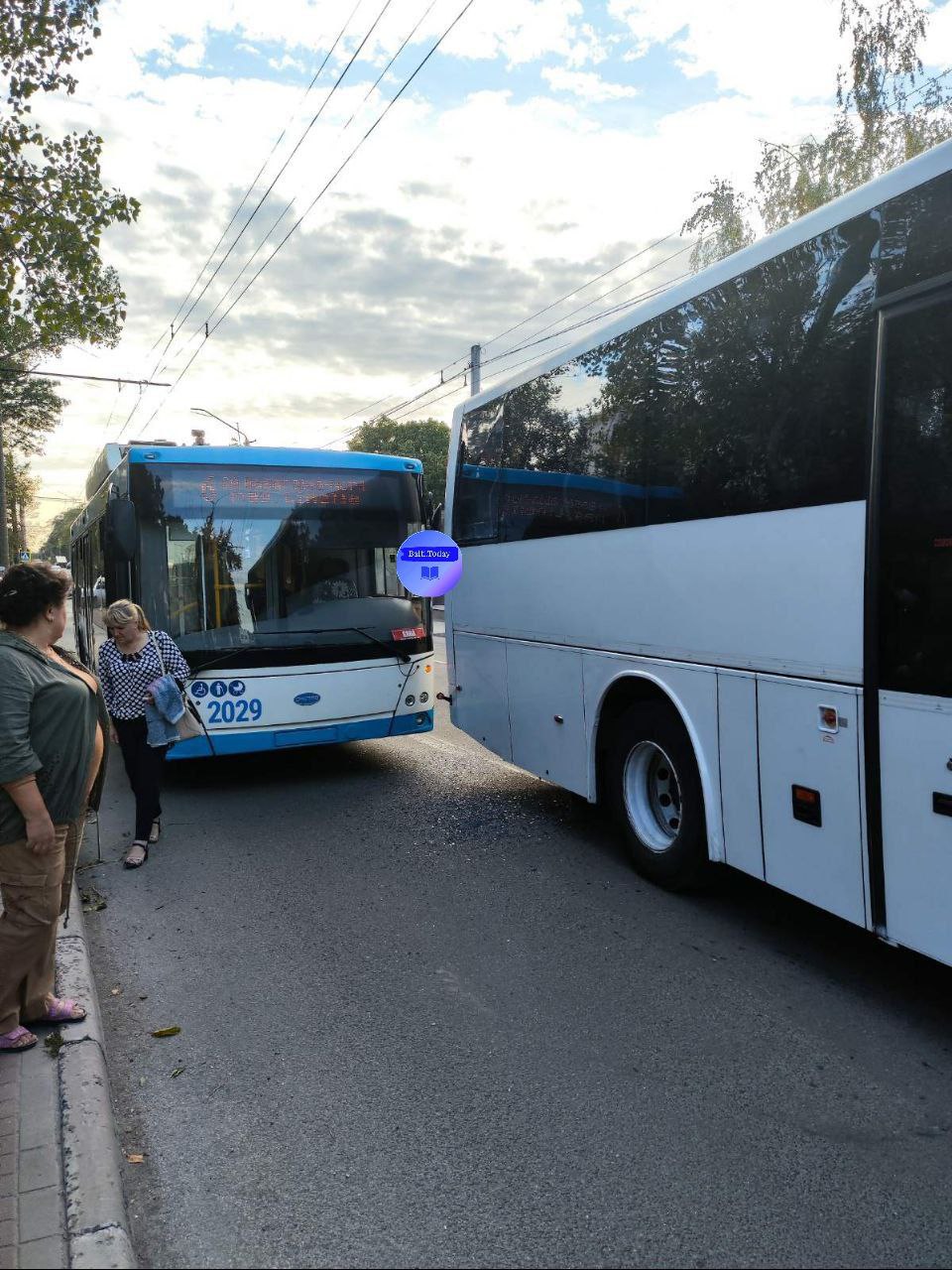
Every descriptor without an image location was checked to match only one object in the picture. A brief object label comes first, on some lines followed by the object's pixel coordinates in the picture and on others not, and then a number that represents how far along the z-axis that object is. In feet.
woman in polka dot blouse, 20.34
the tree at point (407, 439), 187.01
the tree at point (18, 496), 183.78
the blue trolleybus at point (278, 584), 24.91
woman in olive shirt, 10.94
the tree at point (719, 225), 50.26
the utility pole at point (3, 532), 110.82
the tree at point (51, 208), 26.48
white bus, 11.47
